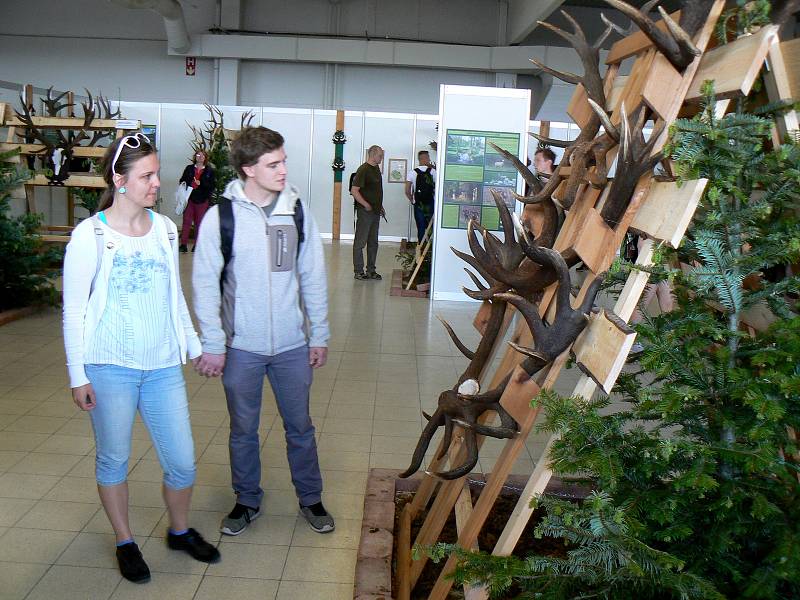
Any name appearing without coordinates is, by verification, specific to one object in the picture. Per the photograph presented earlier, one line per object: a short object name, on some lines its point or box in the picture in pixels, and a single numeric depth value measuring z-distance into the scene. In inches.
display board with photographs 414.6
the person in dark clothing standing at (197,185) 575.5
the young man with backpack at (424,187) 556.4
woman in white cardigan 117.4
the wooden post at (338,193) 694.5
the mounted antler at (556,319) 96.3
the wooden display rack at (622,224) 82.7
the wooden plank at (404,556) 121.0
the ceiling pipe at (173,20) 626.4
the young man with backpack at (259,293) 132.7
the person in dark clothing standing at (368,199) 467.5
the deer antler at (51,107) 489.7
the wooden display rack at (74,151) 406.3
